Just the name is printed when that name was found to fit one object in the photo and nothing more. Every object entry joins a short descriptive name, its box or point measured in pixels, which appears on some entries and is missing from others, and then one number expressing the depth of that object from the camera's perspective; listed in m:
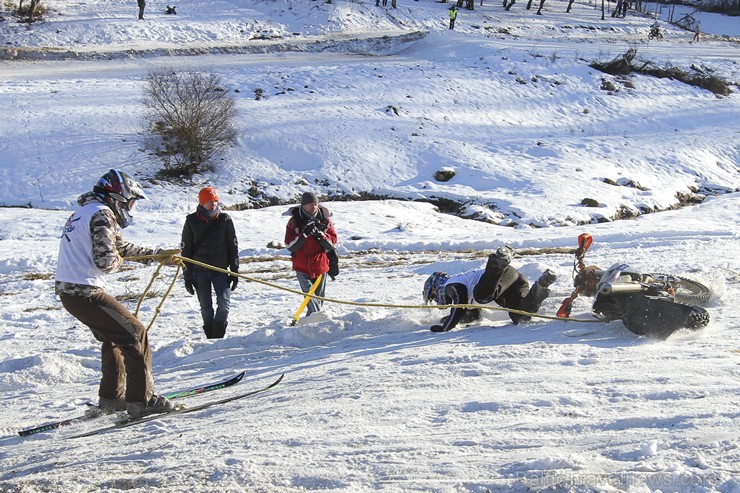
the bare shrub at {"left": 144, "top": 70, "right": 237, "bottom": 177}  22.48
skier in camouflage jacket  5.24
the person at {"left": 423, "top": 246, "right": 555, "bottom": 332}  7.61
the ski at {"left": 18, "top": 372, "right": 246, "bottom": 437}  5.48
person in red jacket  8.52
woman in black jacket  8.03
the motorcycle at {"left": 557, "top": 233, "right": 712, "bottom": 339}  6.70
